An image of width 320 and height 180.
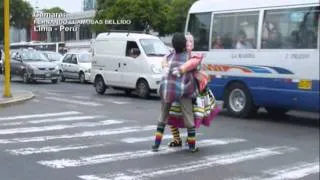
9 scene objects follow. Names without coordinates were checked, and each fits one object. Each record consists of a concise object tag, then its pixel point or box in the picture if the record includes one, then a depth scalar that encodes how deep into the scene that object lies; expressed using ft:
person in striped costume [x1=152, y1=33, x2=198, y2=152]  29.71
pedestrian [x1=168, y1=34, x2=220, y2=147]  29.91
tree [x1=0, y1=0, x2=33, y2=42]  191.80
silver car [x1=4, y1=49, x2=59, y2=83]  92.22
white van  63.05
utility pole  57.00
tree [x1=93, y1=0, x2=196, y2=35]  162.61
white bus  40.55
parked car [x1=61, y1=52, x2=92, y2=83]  95.76
